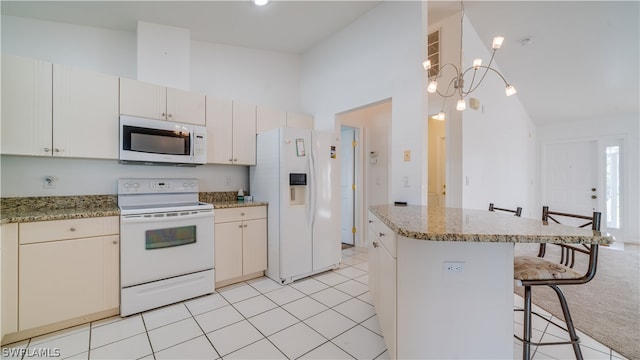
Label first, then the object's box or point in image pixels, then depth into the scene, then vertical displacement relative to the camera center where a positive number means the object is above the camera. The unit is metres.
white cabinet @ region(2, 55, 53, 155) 1.97 +0.59
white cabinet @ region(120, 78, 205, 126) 2.42 +0.80
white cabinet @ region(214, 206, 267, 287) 2.72 -0.72
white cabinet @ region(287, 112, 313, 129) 3.55 +0.86
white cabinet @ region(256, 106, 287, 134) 3.27 +0.81
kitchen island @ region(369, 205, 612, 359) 1.31 -0.60
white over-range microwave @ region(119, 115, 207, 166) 2.38 +0.38
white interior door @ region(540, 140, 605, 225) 5.55 +0.05
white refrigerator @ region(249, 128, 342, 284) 2.88 -0.21
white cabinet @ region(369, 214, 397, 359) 1.43 -0.66
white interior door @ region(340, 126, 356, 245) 4.48 -0.06
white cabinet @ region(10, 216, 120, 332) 1.83 -0.69
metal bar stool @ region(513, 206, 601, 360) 1.28 -0.51
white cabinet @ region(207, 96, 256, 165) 2.93 +0.58
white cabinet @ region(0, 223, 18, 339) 1.73 -0.67
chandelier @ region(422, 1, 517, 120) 2.31 +1.15
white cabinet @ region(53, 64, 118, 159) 2.15 +0.59
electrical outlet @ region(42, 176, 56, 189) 2.31 -0.03
